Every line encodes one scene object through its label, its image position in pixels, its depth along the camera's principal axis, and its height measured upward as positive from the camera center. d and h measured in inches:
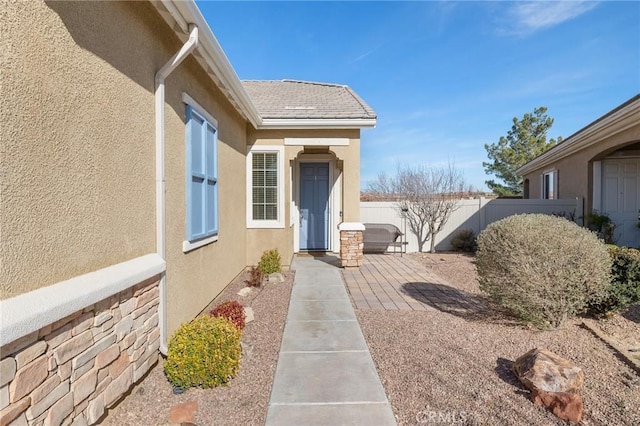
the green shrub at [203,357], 117.3 -55.9
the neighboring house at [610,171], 335.9 +44.0
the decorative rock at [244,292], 234.1 -63.2
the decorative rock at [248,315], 183.0 -63.0
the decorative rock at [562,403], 101.6 -64.6
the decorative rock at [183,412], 100.8 -66.6
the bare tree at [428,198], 449.1 +11.8
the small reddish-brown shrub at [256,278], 253.3 -57.2
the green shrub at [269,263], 278.1 -49.5
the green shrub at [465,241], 451.5 -50.2
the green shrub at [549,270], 162.7 -32.8
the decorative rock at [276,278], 268.8 -60.6
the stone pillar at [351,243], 309.7 -36.2
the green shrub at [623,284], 177.6 -44.0
